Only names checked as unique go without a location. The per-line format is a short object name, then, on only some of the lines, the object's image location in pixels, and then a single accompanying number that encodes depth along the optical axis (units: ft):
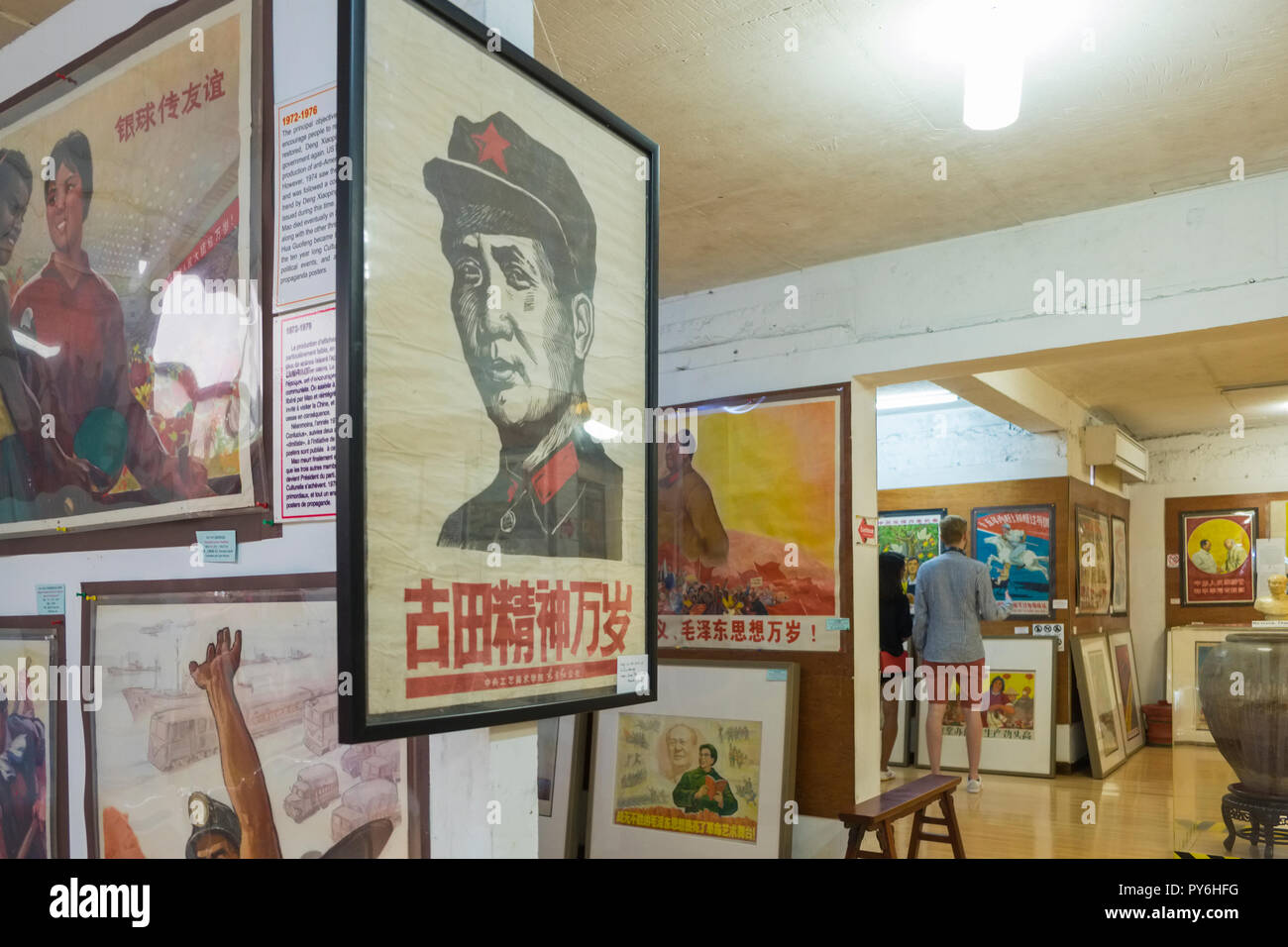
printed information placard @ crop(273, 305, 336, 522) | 5.51
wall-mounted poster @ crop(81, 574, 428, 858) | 5.54
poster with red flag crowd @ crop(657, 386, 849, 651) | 16.57
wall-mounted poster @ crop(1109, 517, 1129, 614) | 31.09
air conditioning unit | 28.09
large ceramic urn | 15.03
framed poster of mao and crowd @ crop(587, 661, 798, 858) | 15.89
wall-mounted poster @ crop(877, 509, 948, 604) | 28.71
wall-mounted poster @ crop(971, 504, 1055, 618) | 26.71
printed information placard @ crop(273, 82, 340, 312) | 5.63
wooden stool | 12.92
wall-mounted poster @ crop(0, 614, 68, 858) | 7.07
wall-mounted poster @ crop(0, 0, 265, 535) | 6.15
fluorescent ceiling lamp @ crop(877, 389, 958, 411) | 27.20
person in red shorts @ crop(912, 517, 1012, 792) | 20.88
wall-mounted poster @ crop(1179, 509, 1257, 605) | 31.86
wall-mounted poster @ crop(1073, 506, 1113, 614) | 27.68
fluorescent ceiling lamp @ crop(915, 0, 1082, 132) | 9.48
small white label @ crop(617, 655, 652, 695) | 6.55
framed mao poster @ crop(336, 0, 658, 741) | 4.96
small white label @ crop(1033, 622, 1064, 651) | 26.35
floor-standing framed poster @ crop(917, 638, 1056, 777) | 25.54
